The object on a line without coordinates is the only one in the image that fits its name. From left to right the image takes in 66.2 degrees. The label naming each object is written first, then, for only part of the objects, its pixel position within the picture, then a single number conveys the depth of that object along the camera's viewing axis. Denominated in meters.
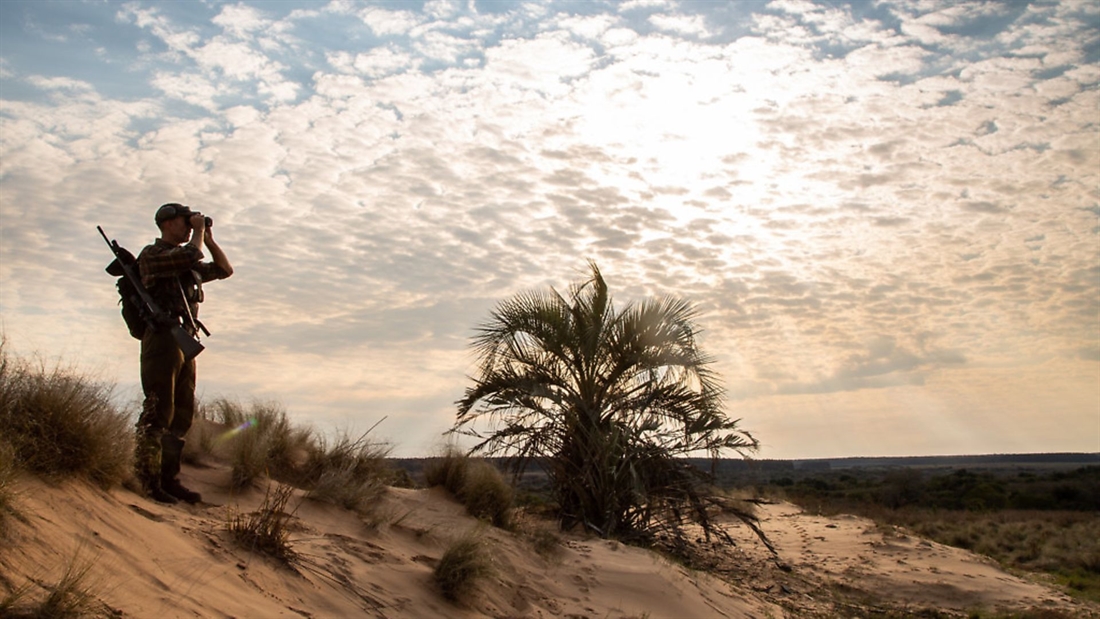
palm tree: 11.59
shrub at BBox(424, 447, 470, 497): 10.65
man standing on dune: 6.25
